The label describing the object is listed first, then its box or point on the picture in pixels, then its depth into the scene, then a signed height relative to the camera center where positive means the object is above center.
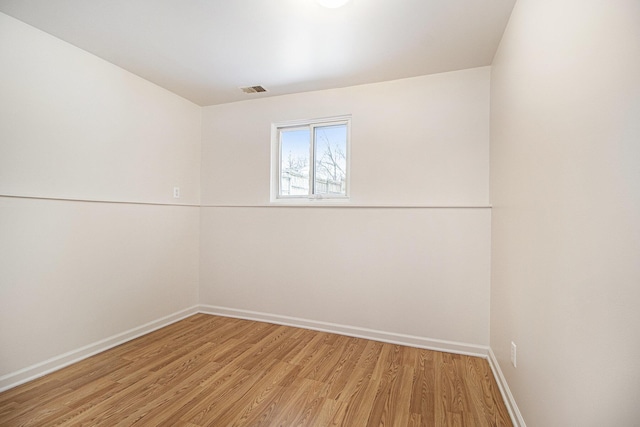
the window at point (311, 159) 2.93 +0.58
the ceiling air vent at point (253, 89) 2.89 +1.28
